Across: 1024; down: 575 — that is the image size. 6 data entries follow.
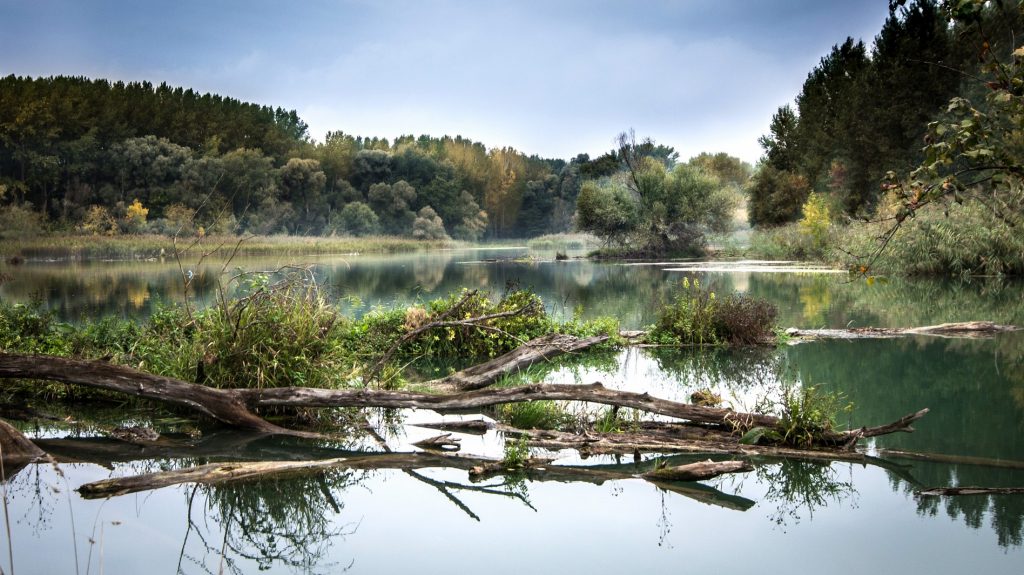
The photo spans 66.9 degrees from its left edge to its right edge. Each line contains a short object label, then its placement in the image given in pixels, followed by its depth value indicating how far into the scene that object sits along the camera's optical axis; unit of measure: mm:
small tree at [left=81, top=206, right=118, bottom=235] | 52719
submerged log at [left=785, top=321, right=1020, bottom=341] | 12672
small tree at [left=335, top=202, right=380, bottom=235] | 69375
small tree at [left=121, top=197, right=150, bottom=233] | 54094
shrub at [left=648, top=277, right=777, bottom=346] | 12094
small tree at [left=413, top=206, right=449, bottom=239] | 72375
